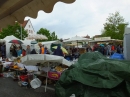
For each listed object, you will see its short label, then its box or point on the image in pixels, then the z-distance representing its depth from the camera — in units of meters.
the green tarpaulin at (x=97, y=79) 2.32
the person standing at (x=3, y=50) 9.83
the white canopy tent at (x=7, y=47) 10.36
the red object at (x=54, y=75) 3.92
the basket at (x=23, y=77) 4.62
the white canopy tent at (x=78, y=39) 10.42
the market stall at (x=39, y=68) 3.73
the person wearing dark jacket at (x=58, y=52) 6.17
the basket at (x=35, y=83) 4.22
